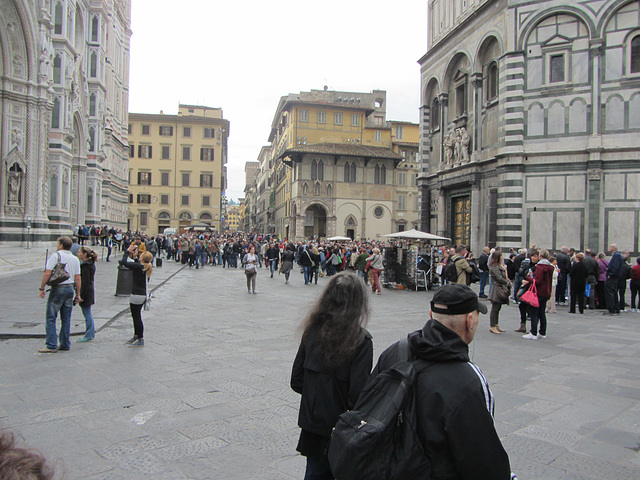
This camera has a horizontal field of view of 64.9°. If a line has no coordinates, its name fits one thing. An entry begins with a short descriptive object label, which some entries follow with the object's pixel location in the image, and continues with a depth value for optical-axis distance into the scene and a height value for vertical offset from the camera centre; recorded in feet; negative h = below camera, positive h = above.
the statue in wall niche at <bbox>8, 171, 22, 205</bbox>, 66.08 +6.40
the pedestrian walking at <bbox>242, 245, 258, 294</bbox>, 49.52 -2.51
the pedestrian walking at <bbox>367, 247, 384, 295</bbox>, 53.78 -2.41
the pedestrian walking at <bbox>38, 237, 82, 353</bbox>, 22.79 -2.67
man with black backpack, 5.53 -2.04
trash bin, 42.70 -3.86
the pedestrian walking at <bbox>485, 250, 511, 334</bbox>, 30.22 -2.47
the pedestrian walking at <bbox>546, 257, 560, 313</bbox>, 41.24 -4.07
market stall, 59.11 -2.49
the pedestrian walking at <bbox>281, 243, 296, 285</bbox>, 64.15 -2.73
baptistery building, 60.64 +16.42
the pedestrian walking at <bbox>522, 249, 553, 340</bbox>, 28.84 -2.68
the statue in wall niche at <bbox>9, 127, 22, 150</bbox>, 66.74 +13.01
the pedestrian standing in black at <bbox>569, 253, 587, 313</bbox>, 39.92 -2.59
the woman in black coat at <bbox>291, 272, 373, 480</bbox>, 8.57 -2.09
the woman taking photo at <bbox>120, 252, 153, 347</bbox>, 24.52 -2.93
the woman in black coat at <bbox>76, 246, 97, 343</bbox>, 25.34 -2.56
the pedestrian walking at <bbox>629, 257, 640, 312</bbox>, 41.88 -2.79
